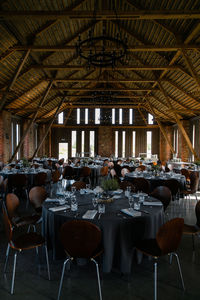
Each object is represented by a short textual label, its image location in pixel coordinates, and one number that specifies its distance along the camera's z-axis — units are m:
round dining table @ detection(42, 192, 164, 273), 3.04
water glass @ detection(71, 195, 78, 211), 3.43
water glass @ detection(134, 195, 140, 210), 3.52
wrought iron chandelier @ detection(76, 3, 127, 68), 4.19
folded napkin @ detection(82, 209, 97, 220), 3.12
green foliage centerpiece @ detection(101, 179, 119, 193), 4.12
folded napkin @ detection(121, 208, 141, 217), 3.22
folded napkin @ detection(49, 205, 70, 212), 3.43
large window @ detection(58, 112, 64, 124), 21.12
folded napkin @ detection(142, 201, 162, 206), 3.78
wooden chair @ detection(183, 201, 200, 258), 3.56
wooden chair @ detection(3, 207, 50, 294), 2.89
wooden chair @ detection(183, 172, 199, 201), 6.48
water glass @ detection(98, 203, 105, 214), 3.33
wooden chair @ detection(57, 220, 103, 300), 2.52
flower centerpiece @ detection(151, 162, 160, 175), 7.20
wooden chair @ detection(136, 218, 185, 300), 2.64
